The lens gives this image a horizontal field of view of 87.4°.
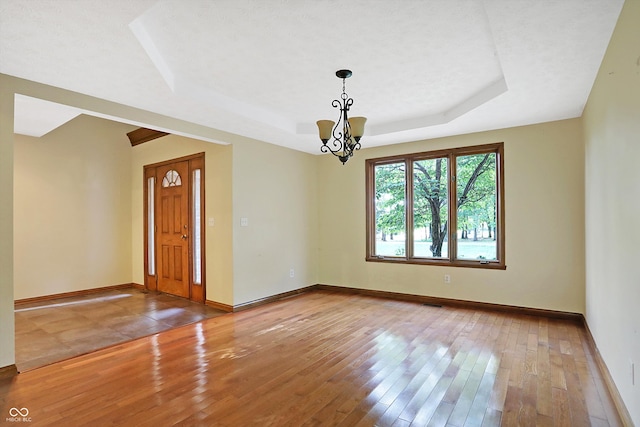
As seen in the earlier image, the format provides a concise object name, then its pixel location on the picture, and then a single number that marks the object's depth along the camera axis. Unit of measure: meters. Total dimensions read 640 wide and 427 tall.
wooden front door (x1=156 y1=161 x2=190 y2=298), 5.11
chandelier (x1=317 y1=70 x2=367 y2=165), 2.85
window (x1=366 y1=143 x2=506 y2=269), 4.46
